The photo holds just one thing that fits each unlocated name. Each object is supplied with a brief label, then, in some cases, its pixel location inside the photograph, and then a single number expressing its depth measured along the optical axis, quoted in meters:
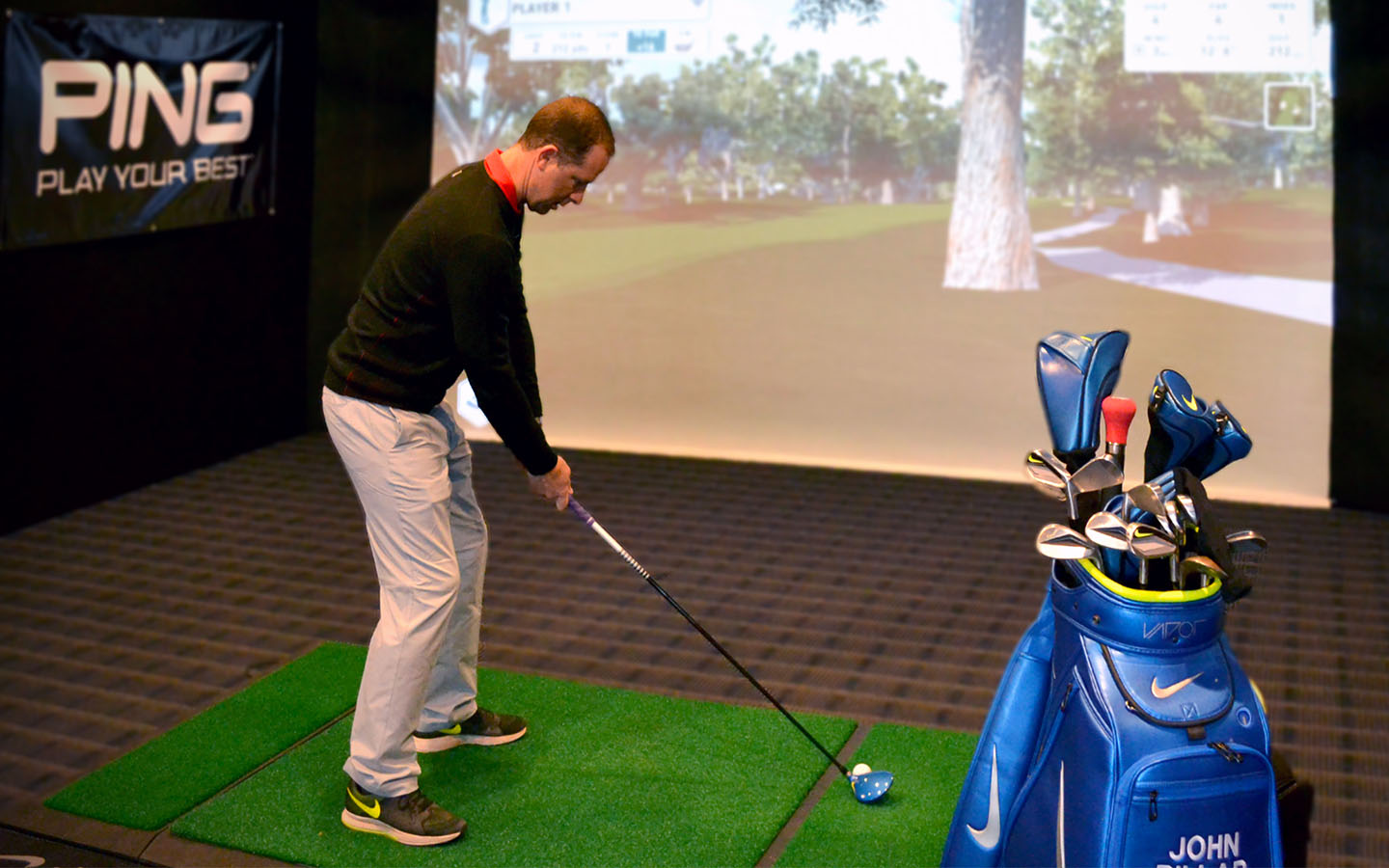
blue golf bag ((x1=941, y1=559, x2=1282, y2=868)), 2.00
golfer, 2.43
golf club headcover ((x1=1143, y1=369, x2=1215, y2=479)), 2.05
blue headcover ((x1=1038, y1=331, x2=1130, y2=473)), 2.17
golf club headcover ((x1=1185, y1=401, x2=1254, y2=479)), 2.10
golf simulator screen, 5.34
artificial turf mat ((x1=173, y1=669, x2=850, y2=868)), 2.60
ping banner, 4.42
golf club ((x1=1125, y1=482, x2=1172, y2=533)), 1.95
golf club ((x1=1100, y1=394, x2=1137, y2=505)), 2.10
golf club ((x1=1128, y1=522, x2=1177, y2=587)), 1.93
